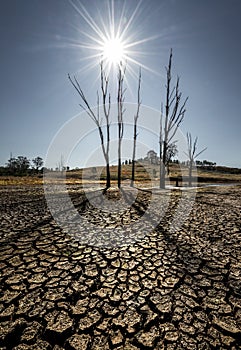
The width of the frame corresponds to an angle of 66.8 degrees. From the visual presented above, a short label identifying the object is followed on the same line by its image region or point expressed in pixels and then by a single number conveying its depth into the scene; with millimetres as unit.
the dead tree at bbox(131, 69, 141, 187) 17819
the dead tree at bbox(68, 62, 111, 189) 15369
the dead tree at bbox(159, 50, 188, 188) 15531
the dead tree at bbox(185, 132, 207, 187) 24388
